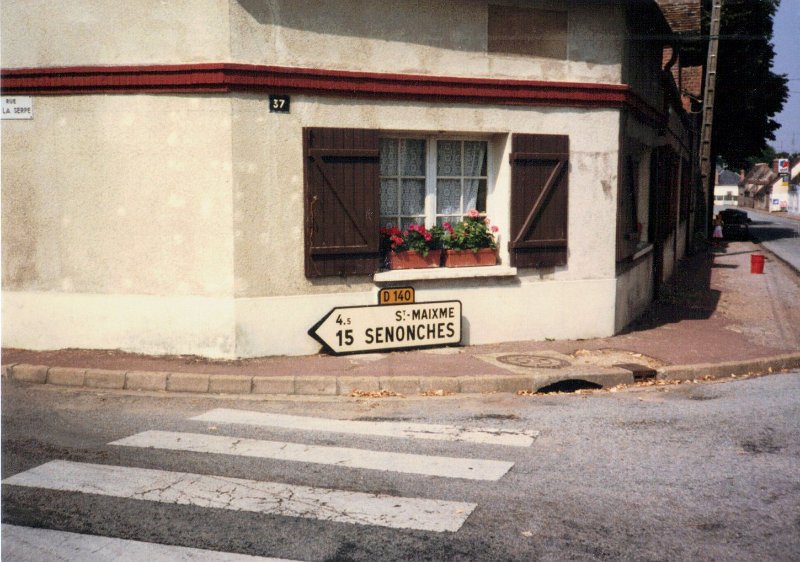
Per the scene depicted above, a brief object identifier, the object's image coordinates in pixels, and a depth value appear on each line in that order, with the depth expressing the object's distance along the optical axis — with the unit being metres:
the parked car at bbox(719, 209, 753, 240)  37.41
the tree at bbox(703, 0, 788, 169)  34.00
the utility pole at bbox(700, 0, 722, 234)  26.69
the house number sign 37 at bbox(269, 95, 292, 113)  8.93
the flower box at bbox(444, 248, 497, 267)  10.10
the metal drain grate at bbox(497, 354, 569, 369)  8.95
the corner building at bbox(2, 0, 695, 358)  8.84
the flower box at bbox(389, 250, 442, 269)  9.80
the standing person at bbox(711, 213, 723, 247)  34.66
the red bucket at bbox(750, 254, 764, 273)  21.03
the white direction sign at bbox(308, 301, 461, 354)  9.09
